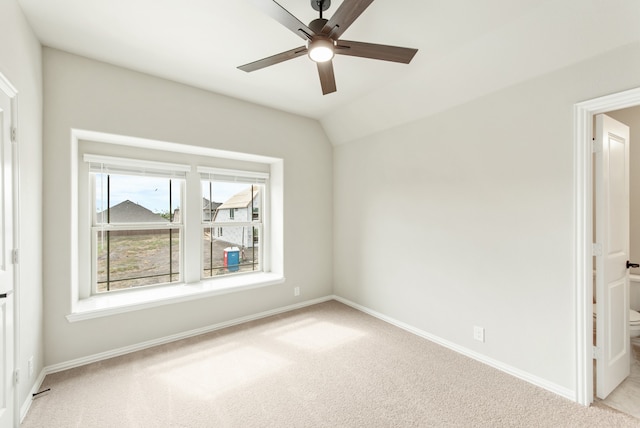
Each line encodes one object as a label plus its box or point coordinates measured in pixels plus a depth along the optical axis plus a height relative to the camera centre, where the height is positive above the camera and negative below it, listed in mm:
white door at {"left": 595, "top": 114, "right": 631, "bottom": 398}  1990 -311
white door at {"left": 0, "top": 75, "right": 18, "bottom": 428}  1570 -279
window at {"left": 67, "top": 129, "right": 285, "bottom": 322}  2746 -126
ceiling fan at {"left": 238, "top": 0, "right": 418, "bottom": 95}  1447 +1068
